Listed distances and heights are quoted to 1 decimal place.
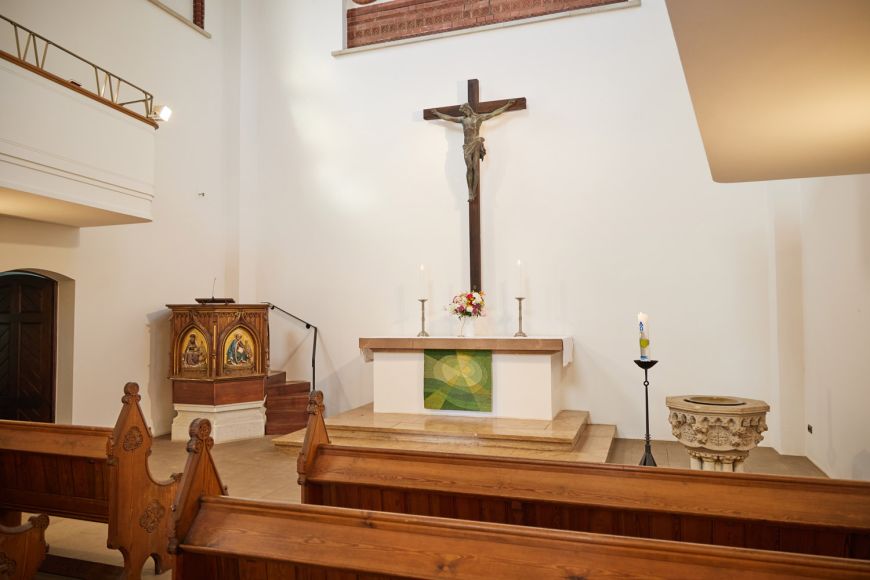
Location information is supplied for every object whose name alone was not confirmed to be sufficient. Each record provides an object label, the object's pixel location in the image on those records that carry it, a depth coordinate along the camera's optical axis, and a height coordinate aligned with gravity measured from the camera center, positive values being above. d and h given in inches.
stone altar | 222.1 -23.7
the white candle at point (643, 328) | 179.2 -5.6
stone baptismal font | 146.0 -30.1
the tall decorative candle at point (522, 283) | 257.3 +12.1
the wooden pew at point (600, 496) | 78.2 -27.6
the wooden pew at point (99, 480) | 117.2 -35.3
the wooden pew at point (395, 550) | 56.4 -25.4
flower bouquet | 241.9 +2.2
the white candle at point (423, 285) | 266.8 +11.9
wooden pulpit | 241.6 -23.0
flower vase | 258.0 -6.9
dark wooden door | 227.9 -13.2
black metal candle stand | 178.2 -44.3
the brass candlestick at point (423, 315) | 255.5 -2.1
